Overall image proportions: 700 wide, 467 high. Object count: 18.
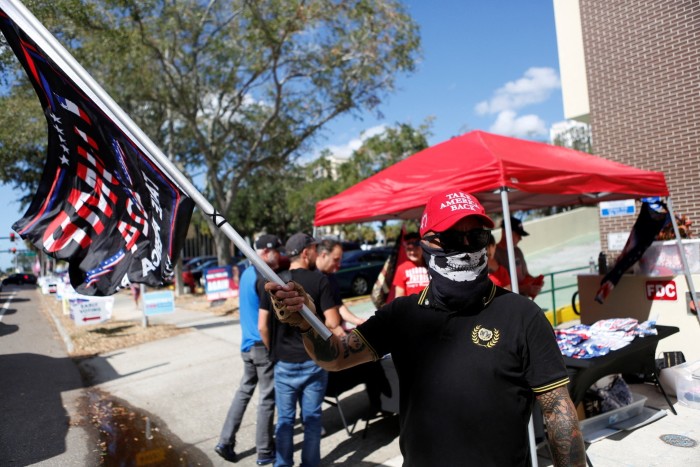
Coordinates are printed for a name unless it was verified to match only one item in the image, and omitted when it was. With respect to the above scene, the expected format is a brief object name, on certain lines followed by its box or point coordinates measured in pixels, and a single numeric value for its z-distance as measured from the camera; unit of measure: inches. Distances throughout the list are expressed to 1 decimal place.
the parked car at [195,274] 939.3
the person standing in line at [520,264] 223.5
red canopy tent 187.6
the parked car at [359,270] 634.2
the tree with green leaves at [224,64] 565.9
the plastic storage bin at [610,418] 174.2
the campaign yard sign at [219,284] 590.2
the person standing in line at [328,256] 178.9
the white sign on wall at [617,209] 448.8
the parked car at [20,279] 2375.9
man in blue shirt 170.2
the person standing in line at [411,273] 204.4
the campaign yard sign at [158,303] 467.5
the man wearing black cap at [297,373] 150.9
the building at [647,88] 406.0
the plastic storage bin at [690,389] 196.9
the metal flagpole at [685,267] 222.4
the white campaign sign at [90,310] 437.4
